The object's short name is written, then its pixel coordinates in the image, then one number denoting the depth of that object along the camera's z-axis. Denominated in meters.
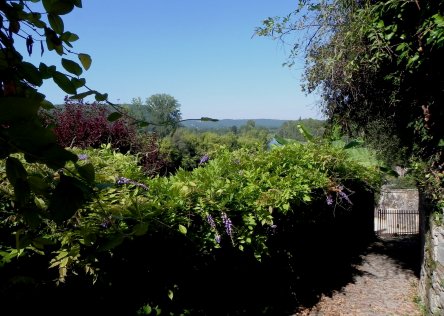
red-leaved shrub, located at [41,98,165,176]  10.37
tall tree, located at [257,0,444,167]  4.79
